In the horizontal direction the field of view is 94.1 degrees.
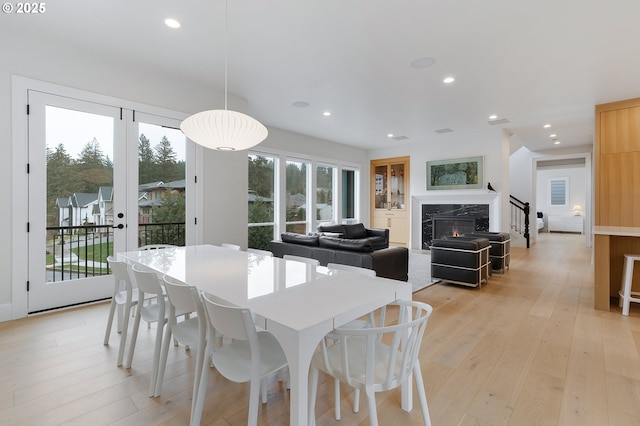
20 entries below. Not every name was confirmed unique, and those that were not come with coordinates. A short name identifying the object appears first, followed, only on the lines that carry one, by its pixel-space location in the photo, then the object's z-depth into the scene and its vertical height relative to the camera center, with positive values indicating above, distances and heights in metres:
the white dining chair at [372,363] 1.18 -0.70
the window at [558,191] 11.64 +0.82
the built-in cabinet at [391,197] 8.33 +0.43
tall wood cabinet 3.64 +0.49
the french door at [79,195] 3.07 +0.20
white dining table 1.13 -0.42
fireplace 7.05 -0.10
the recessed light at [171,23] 2.69 +1.73
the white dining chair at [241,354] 1.23 -0.72
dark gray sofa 3.50 -0.52
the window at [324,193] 7.69 +0.50
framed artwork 6.89 +0.93
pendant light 2.29 +0.65
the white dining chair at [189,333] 1.51 -0.61
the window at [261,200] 6.22 +0.26
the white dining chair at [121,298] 2.16 -0.69
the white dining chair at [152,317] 1.82 -0.64
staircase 7.86 -0.29
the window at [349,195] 8.55 +0.49
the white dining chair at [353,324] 1.63 -0.72
